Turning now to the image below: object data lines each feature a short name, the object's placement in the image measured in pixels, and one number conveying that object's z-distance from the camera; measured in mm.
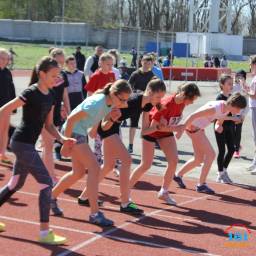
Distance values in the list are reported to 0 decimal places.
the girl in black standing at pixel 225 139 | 10336
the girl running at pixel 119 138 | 7820
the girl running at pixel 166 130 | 8203
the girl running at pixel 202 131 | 8820
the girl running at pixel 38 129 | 6371
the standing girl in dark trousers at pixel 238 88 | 12817
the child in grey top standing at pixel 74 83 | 11672
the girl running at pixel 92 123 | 6992
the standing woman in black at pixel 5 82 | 10352
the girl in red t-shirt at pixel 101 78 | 11547
